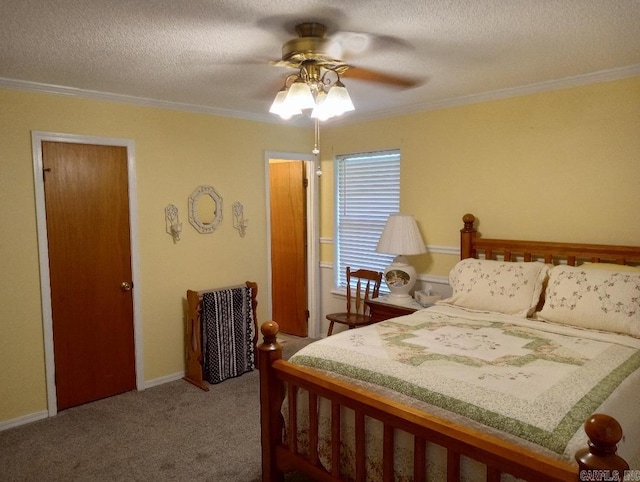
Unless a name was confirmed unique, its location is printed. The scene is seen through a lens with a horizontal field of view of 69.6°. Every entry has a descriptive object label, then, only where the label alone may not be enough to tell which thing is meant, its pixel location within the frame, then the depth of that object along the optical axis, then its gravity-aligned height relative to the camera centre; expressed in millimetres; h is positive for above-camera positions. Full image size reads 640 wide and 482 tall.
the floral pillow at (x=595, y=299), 2510 -508
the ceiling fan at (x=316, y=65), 2143 +752
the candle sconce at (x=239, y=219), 4254 -36
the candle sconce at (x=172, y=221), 3795 -43
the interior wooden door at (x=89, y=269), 3273 -391
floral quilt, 1595 -683
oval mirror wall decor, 3947 +57
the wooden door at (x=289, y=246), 4984 -352
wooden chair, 4102 -788
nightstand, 3639 -759
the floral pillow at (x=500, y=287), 2955 -499
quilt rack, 3754 -1030
